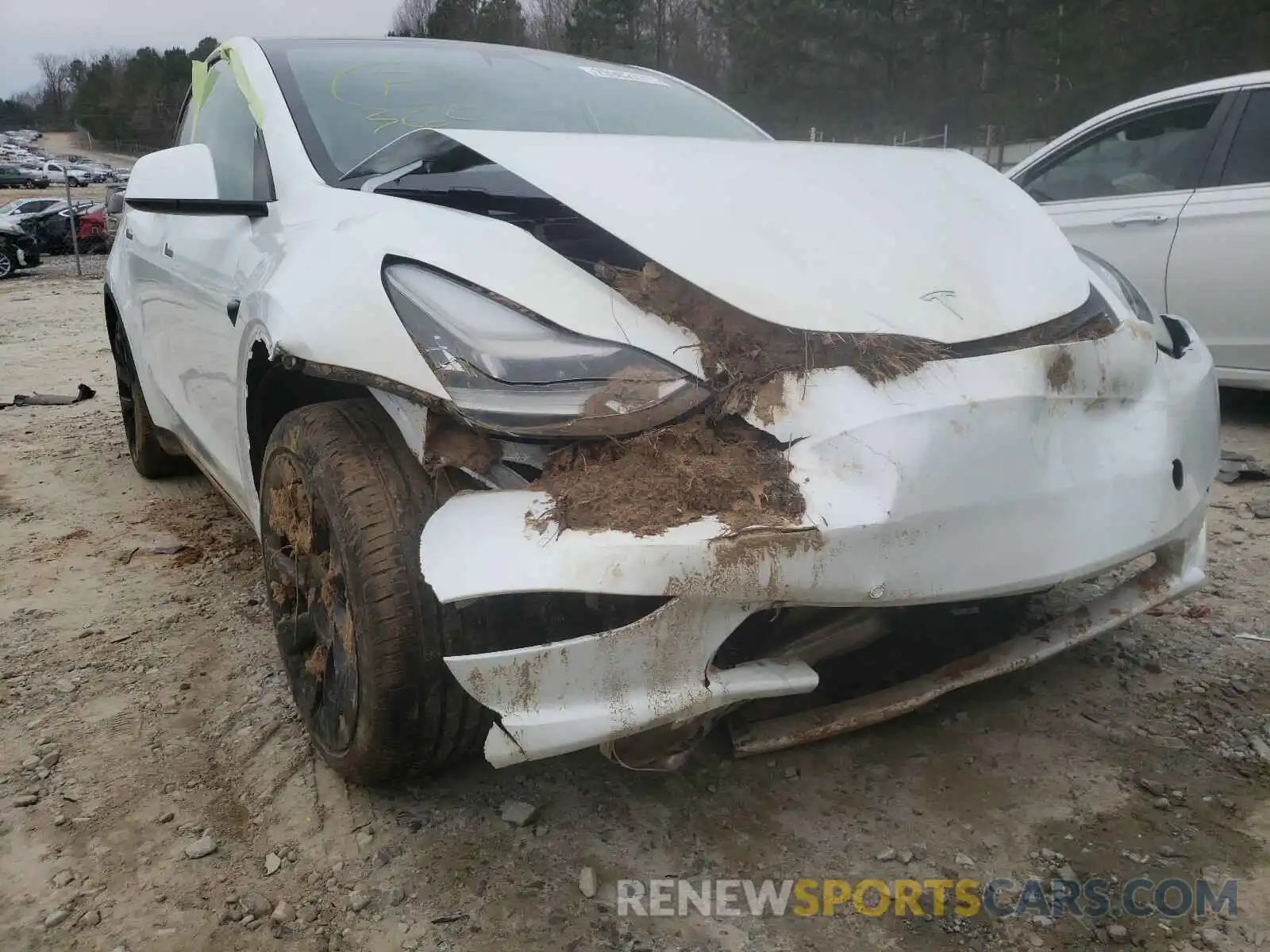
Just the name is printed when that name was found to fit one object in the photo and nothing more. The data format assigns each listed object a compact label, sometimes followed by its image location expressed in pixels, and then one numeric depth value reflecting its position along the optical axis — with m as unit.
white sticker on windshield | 3.14
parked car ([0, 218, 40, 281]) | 15.32
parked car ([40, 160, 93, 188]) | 41.78
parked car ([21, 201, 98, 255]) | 18.31
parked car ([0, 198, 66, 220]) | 17.80
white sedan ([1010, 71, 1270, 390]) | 4.16
